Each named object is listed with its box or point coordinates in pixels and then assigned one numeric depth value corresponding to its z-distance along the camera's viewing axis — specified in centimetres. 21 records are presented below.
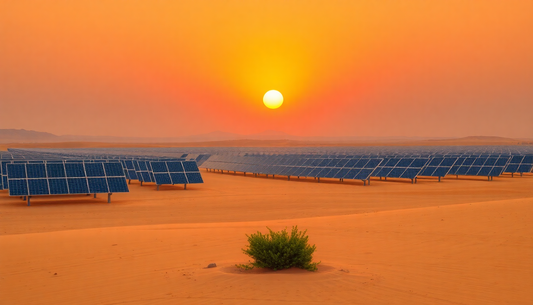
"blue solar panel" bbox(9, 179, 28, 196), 2331
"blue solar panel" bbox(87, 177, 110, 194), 2465
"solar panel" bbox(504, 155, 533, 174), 4714
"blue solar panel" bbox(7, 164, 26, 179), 2419
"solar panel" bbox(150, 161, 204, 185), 3269
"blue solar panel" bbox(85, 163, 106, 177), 2572
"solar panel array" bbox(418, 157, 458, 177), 4159
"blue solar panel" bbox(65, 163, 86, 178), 2531
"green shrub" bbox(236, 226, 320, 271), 981
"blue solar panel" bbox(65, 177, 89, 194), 2425
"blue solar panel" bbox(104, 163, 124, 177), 2616
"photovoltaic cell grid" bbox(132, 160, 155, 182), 3497
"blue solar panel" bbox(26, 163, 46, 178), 2462
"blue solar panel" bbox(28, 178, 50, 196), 2367
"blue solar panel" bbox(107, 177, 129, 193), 2522
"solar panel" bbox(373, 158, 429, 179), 3922
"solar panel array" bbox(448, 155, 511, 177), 4269
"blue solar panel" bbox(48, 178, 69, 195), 2388
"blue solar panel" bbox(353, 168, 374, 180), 3683
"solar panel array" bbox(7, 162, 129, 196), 2386
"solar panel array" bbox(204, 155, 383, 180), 3872
